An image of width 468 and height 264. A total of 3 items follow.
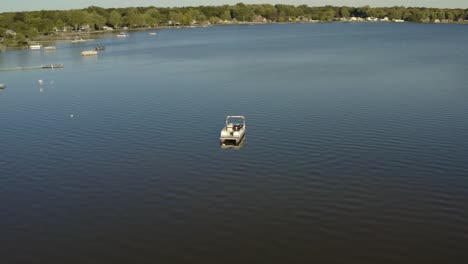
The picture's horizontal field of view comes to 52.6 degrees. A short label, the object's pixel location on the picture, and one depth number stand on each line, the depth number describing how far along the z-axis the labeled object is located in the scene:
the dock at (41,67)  153.61
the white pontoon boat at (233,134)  63.00
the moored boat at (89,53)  191.25
